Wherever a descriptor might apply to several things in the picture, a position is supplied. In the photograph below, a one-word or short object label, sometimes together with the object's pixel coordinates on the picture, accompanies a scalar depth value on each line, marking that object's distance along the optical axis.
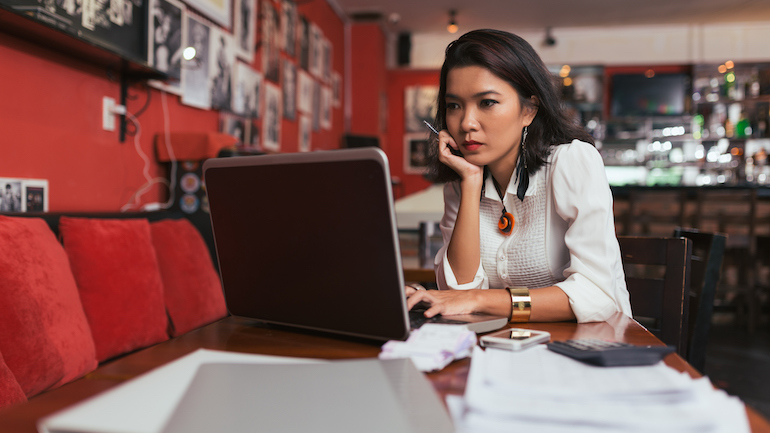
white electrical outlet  2.25
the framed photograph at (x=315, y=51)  5.07
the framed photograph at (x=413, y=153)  7.68
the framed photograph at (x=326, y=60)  5.50
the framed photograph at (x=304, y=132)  4.82
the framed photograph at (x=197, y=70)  2.79
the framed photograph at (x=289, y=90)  4.37
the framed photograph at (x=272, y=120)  3.95
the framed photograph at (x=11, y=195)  1.72
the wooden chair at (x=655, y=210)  4.09
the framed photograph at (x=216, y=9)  2.88
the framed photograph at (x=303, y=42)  4.74
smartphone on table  0.65
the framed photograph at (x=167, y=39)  2.37
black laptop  0.65
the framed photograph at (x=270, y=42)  3.87
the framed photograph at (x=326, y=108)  5.52
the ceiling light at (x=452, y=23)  6.37
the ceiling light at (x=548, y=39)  7.14
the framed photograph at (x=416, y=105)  7.61
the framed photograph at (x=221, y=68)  3.08
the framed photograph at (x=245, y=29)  3.41
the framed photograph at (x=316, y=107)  5.22
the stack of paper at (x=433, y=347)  0.61
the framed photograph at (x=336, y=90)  5.99
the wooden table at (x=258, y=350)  0.52
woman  1.06
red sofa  1.26
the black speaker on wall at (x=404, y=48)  7.27
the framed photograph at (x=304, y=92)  4.75
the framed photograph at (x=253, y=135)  3.61
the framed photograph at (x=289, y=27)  4.31
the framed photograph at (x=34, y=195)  1.82
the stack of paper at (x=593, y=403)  0.41
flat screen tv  6.99
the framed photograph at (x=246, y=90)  3.41
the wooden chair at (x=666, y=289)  1.11
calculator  0.54
